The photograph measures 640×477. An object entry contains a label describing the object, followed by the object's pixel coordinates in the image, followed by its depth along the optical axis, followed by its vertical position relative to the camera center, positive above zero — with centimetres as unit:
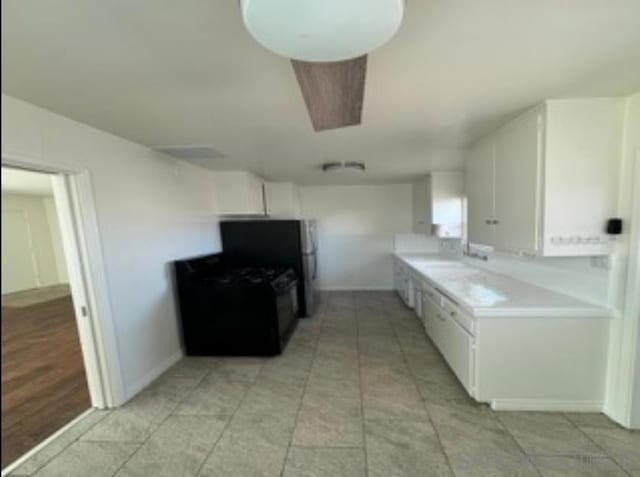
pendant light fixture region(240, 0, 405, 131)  77 +53
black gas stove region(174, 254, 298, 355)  315 -103
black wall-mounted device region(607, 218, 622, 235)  188 -20
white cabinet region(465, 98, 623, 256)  188 +16
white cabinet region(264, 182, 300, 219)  480 +28
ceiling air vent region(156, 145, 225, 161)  275 +68
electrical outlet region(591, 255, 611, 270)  198 -46
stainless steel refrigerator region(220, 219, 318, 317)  419 -41
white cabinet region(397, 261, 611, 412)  204 -113
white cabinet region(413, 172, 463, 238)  409 +5
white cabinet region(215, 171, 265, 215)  395 +35
